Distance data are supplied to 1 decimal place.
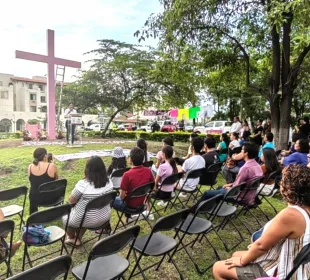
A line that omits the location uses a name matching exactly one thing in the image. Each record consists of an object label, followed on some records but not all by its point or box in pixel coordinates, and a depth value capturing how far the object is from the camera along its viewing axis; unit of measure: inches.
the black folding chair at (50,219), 85.9
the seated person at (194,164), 171.0
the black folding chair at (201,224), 101.7
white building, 1563.7
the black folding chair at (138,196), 125.6
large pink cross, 438.3
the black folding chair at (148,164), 195.9
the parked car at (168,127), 972.6
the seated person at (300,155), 181.3
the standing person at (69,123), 399.5
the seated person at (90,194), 112.6
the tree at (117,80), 573.9
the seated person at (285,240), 65.8
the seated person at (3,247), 84.3
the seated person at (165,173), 157.0
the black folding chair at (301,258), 63.6
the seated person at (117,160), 213.2
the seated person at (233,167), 208.8
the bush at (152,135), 595.4
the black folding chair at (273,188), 158.4
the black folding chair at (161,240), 84.0
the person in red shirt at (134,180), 132.8
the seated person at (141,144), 199.5
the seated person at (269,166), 166.4
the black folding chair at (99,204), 102.7
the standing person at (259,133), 363.0
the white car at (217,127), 855.1
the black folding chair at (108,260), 68.5
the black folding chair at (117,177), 170.6
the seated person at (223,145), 275.6
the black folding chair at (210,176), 185.8
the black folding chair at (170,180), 147.1
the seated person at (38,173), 149.3
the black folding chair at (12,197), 119.2
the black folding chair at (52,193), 136.7
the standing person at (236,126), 418.6
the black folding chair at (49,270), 50.9
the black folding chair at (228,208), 122.9
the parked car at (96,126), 1435.2
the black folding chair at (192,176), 157.5
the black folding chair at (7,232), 76.0
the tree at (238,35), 285.3
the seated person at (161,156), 200.1
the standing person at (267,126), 402.9
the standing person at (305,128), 331.9
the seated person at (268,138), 237.7
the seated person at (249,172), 144.5
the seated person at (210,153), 202.4
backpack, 96.2
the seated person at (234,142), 281.6
